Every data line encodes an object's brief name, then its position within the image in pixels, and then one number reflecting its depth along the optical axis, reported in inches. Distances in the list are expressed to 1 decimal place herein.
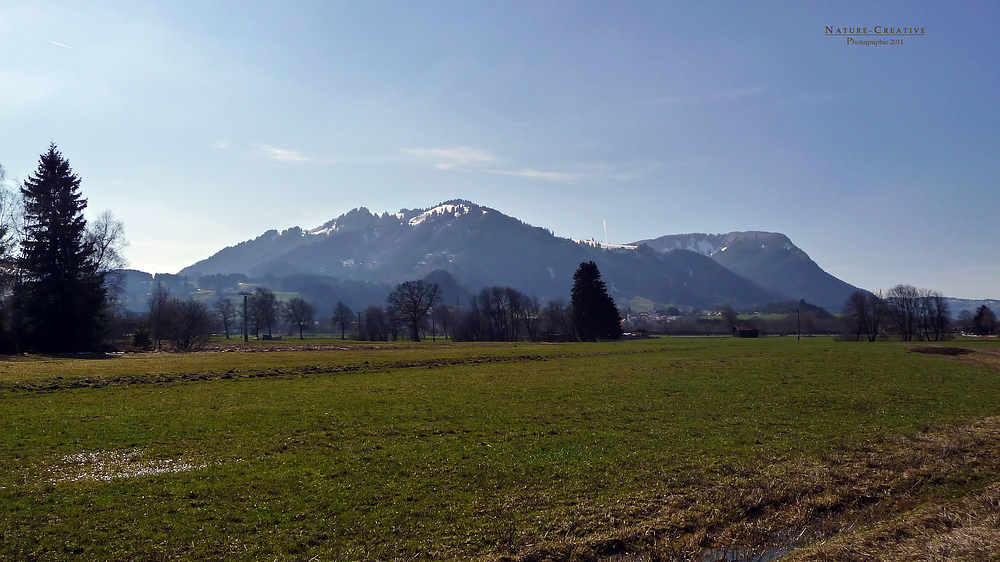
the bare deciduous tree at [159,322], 3346.5
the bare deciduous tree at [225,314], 6514.8
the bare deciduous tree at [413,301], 5260.8
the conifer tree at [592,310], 4409.5
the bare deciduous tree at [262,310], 6309.1
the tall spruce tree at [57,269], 2215.8
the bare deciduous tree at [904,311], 5137.8
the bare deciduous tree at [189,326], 3093.0
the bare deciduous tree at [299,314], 7012.8
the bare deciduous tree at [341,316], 6906.5
